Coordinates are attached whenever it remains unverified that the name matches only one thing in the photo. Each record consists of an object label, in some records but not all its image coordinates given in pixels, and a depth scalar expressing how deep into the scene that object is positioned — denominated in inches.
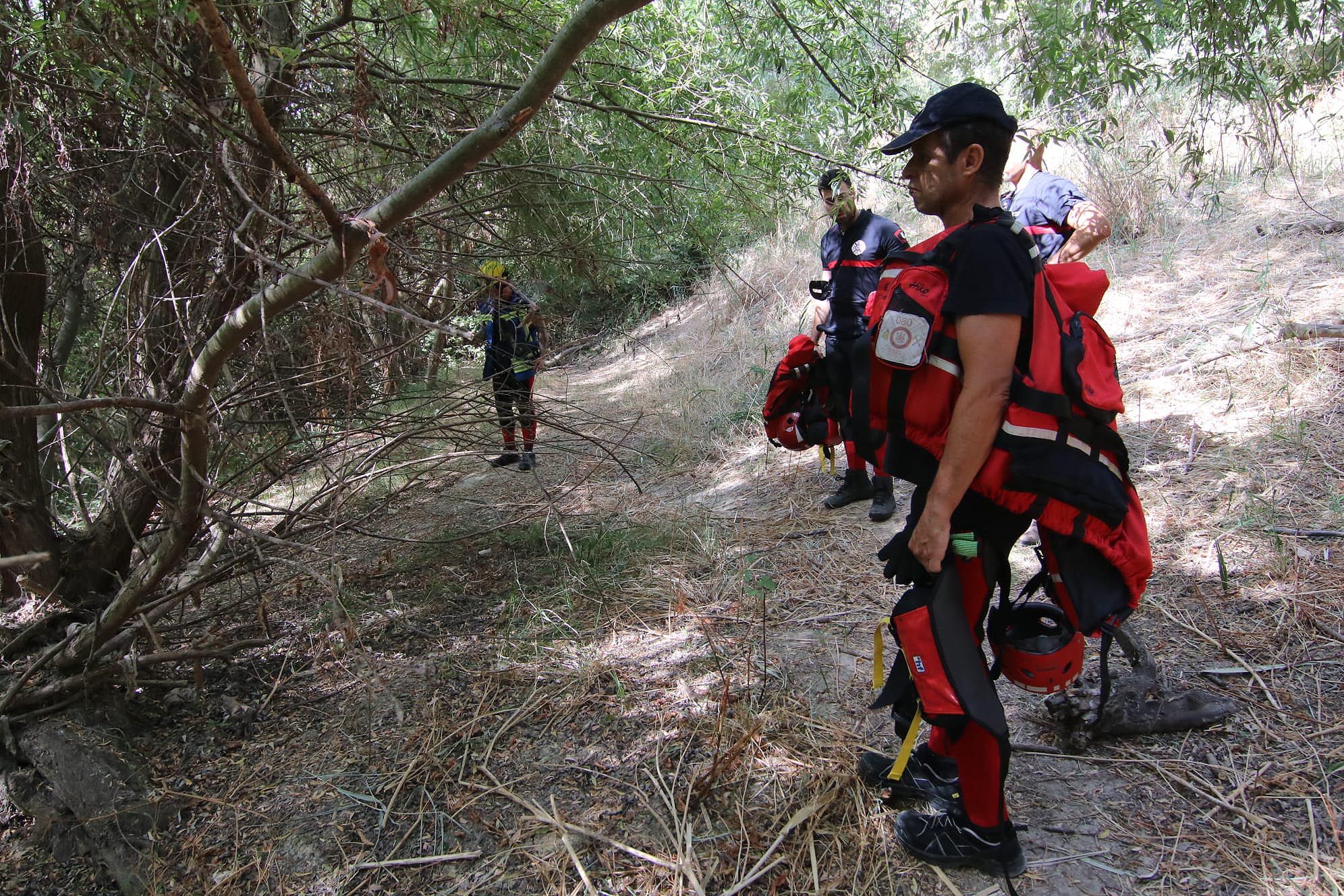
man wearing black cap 64.4
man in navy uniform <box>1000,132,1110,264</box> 139.3
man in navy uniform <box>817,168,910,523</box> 168.7
